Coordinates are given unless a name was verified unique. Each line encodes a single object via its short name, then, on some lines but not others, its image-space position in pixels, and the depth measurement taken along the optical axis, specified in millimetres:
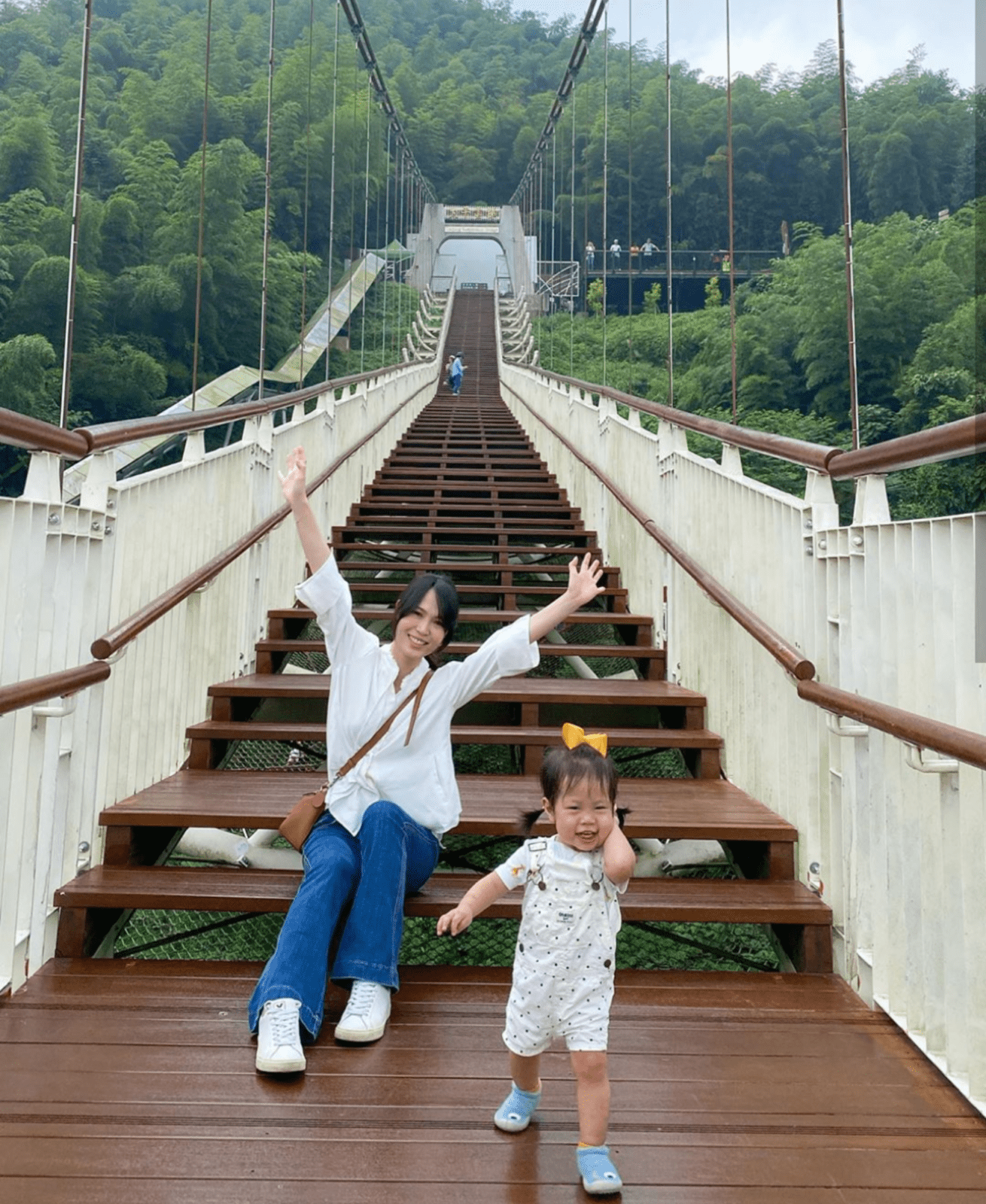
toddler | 1613
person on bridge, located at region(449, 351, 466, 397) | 19578
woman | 2053
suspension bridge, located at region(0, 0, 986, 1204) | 1608
